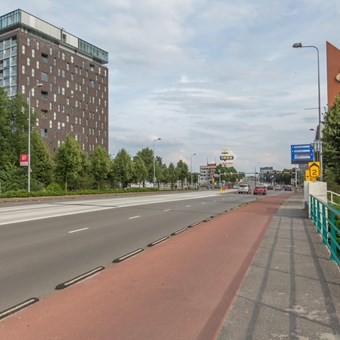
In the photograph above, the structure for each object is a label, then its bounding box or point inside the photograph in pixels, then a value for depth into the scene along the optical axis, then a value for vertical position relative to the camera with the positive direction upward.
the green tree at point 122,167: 64.06 +1.88
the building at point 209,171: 160.99 +2.94
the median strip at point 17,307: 5.10 -1.69
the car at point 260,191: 61.09 -2.06
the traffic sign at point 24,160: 38.44 +1.89
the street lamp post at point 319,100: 26.74 +5.25
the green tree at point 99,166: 58.81 +1.91
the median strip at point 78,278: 6.46 -1.69
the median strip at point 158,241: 10.75 -1.74
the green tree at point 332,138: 26.94 +2.67
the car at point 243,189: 65.81 -1.89
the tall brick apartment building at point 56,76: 89.38 +25.05
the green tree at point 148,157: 84.25 +4.59
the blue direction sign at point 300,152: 60.79 +3.73
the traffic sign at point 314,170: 24.30 +0.41
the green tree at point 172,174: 97.07 +1.03
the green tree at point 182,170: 105.80 +2.13
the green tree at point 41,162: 53.16 +2.40
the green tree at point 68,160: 49.21 +2.36
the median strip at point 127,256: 8.55 -1.72
